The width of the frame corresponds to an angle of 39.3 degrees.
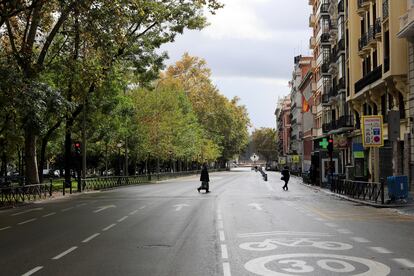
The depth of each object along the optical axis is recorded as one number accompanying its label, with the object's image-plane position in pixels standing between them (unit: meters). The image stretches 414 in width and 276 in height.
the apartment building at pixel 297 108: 111.96
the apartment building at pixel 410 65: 30.81
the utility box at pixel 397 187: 24.36
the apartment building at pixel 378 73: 33.50
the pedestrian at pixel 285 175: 41.59
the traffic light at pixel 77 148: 38.78
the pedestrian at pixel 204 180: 36.38
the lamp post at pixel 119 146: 59.61
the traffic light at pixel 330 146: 39.06
